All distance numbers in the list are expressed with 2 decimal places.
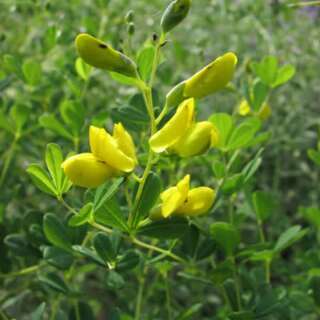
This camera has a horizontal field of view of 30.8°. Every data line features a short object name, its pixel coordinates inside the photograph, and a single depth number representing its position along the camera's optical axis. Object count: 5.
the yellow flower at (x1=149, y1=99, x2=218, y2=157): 0.18
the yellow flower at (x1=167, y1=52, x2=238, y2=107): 0.19
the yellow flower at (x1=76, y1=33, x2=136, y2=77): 0.18
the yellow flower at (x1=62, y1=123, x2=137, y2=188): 0.18
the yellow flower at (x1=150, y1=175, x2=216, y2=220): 0.18
